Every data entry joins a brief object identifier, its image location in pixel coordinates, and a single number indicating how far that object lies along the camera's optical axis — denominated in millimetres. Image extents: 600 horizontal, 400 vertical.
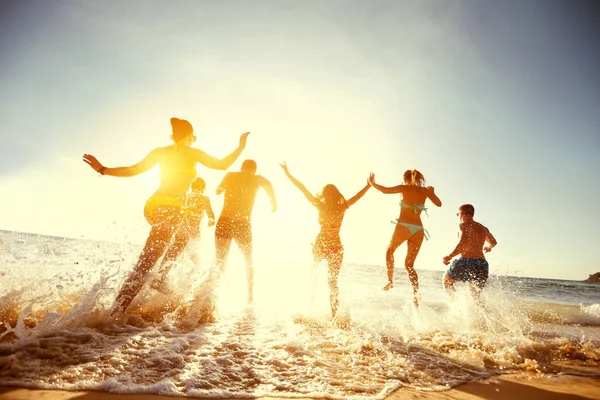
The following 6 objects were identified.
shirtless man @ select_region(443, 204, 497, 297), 5934
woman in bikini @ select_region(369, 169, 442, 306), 6094
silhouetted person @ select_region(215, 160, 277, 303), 5484
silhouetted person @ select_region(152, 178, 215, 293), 4352
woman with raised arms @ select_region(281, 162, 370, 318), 5445
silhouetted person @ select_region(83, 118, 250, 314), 3617
